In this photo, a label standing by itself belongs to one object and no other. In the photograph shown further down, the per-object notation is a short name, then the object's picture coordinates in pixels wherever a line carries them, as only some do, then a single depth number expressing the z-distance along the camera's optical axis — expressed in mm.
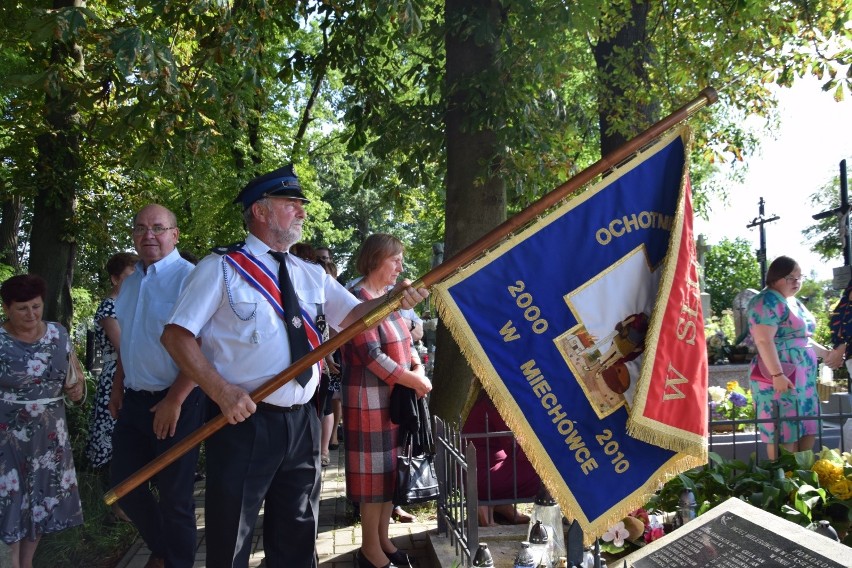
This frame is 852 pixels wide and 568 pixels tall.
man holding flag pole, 3480
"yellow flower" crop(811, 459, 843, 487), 4875
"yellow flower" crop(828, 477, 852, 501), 4738
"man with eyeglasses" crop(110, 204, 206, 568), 4543
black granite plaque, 3113
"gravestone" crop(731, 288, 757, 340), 16703
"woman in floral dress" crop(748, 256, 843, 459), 7043
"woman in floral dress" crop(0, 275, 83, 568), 5145
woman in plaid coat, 5184
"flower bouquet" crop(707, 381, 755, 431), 9727
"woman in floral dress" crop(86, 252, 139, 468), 6168
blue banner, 3617
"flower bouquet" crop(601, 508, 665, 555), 4305
